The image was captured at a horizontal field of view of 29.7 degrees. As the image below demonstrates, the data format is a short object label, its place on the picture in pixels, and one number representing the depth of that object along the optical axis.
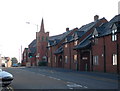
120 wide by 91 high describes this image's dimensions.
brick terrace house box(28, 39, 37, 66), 86.00
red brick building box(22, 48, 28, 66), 99.30
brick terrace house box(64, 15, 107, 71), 40.44
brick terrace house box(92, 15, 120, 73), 30.52
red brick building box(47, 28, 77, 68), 56.53
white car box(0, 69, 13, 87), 8.38
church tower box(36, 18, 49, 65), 75.69
